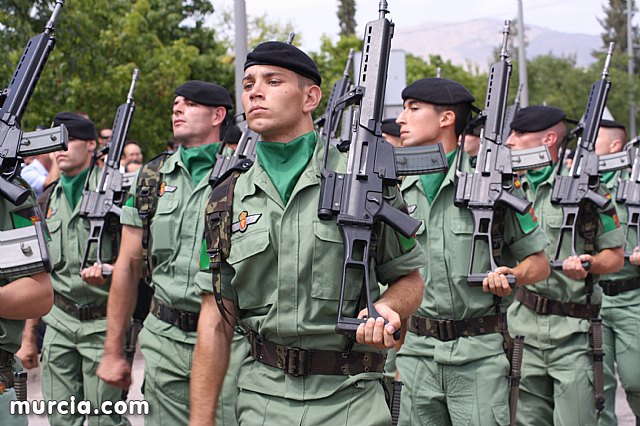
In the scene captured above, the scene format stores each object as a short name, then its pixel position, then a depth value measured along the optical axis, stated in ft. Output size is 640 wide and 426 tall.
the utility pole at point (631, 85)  136.67
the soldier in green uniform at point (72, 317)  22.57
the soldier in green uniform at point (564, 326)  21.62
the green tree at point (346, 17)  263.49
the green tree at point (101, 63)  33.60
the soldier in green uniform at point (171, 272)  19.02
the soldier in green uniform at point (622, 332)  24.20
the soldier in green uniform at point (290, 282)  12.07
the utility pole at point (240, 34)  31.73
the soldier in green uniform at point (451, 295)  17.81
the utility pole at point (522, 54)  65.91
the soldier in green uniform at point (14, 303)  12.34
